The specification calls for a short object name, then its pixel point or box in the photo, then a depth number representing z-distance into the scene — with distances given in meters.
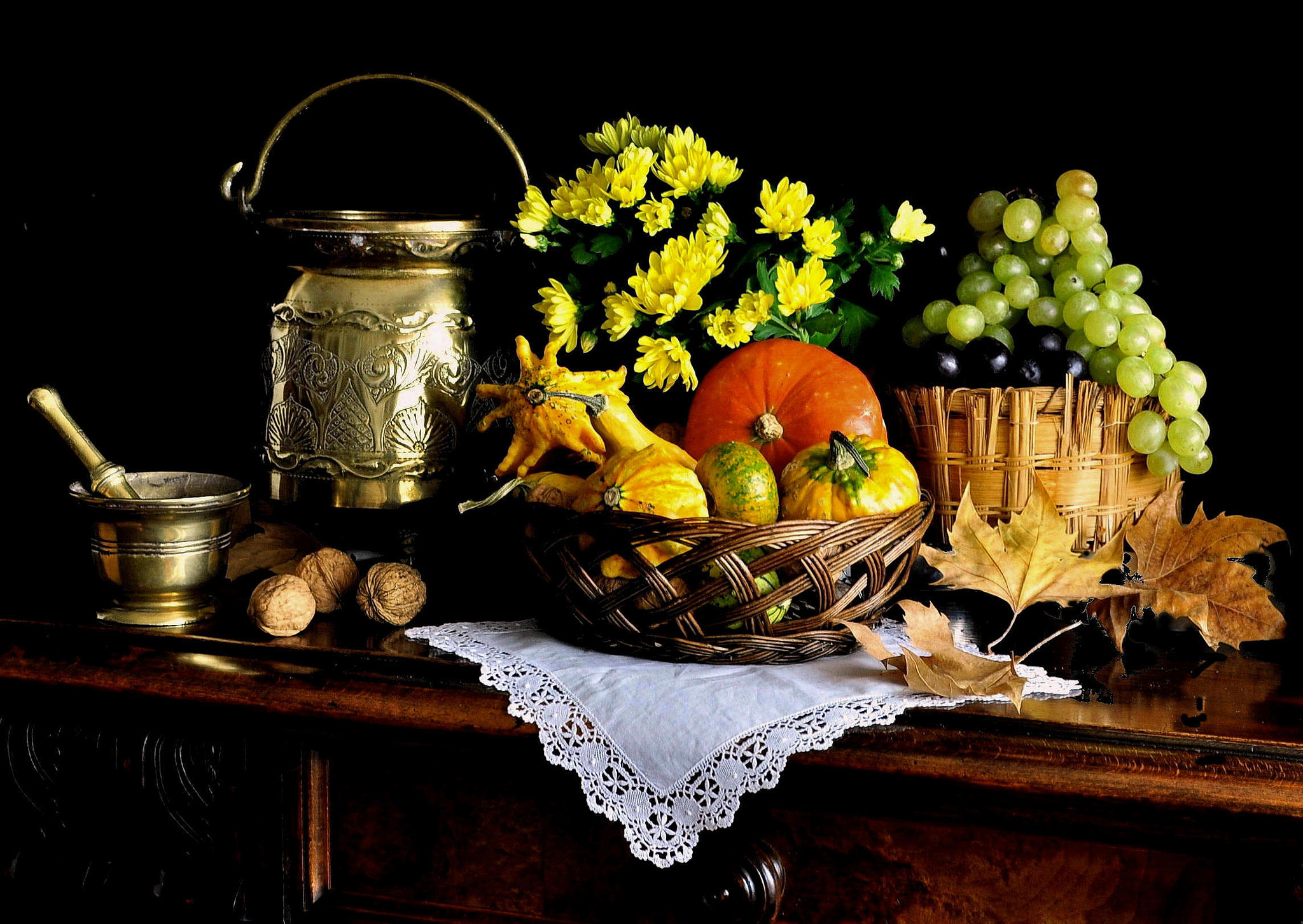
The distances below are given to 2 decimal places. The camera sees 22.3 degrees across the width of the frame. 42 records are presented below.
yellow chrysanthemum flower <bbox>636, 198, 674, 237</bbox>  1.87
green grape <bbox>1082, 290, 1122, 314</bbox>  1.88
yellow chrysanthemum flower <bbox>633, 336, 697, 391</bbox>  1.87
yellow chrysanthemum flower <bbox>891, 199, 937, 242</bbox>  1.89
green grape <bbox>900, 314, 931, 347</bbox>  1.92
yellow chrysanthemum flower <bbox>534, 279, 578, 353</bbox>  1.90
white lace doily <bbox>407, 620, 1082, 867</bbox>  1.70
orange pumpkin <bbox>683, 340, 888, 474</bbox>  1.85
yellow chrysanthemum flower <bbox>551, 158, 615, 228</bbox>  1.88
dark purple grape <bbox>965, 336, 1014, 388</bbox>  1.87
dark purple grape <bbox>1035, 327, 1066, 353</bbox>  1.88
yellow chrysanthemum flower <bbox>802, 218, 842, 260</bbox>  1.86
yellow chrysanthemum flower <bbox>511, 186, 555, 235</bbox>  1.90
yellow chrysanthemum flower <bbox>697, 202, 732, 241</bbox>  1.86
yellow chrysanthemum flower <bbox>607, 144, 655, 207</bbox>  1.87
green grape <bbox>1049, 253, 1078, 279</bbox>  1.91
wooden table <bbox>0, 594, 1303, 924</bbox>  1.70
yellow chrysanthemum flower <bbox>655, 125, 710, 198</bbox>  1.87
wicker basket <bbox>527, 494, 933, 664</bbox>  1.74
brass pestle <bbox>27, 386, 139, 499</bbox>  1.85
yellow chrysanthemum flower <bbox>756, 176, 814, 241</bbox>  1.86
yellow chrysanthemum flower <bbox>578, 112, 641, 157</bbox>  1.90
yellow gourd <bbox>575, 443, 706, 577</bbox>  1.77
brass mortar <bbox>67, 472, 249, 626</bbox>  1.84
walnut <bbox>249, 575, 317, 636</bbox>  1.84
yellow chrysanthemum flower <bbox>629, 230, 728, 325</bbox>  1.86
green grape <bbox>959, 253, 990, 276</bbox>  1.92
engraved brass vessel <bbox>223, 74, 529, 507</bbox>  1.92
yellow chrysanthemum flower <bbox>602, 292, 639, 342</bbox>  1.87
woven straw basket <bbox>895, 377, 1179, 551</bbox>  1.86
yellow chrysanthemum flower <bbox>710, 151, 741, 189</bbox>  1.88
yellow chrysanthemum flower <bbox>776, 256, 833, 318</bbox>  1.86
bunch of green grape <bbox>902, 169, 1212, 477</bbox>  1.87
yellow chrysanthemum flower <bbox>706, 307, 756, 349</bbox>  1.87
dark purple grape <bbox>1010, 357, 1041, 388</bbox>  1.87
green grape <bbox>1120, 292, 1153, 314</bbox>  1.88
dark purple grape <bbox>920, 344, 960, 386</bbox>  1.88
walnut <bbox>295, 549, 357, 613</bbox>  1.89
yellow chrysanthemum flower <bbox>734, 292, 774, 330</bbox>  1.86
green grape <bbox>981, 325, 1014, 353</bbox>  1.91
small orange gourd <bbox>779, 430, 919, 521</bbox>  1.78
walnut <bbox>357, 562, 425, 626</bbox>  1.86
